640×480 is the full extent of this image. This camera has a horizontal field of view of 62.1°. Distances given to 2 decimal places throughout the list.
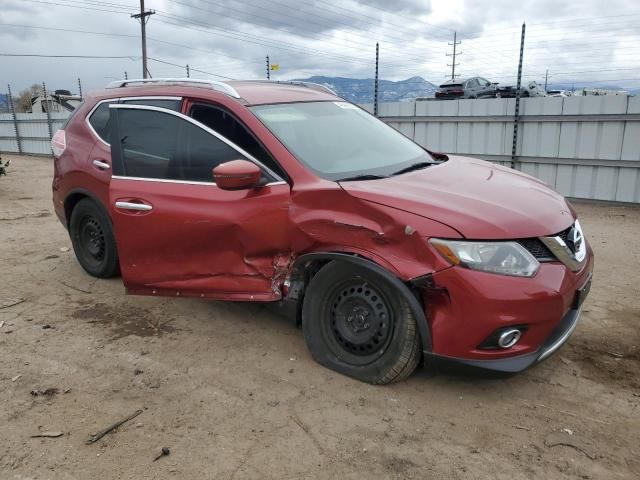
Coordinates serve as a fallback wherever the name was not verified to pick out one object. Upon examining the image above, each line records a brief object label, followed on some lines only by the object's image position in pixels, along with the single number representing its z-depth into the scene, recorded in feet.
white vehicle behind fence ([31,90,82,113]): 66.47
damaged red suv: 9.04
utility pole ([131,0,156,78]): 97.30
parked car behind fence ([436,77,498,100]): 73.00
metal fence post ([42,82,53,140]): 66.54
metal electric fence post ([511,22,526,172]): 30.50
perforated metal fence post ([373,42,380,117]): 36.15
